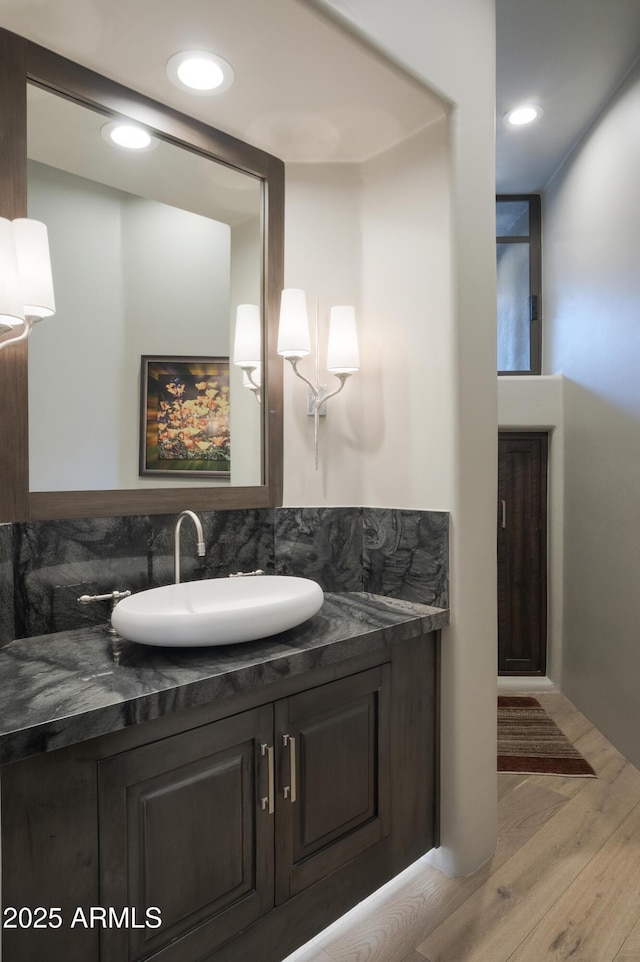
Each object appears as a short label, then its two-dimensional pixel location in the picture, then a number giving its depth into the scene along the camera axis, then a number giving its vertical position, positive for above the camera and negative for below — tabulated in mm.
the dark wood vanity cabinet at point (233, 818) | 1064 -770
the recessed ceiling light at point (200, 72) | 1592 +1161
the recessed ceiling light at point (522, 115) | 2818 +1824
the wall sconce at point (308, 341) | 1915 +470
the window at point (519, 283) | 3723 +1297
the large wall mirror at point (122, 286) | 1521 +606
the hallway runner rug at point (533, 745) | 2561 -1282
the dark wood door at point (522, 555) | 3539 -469
